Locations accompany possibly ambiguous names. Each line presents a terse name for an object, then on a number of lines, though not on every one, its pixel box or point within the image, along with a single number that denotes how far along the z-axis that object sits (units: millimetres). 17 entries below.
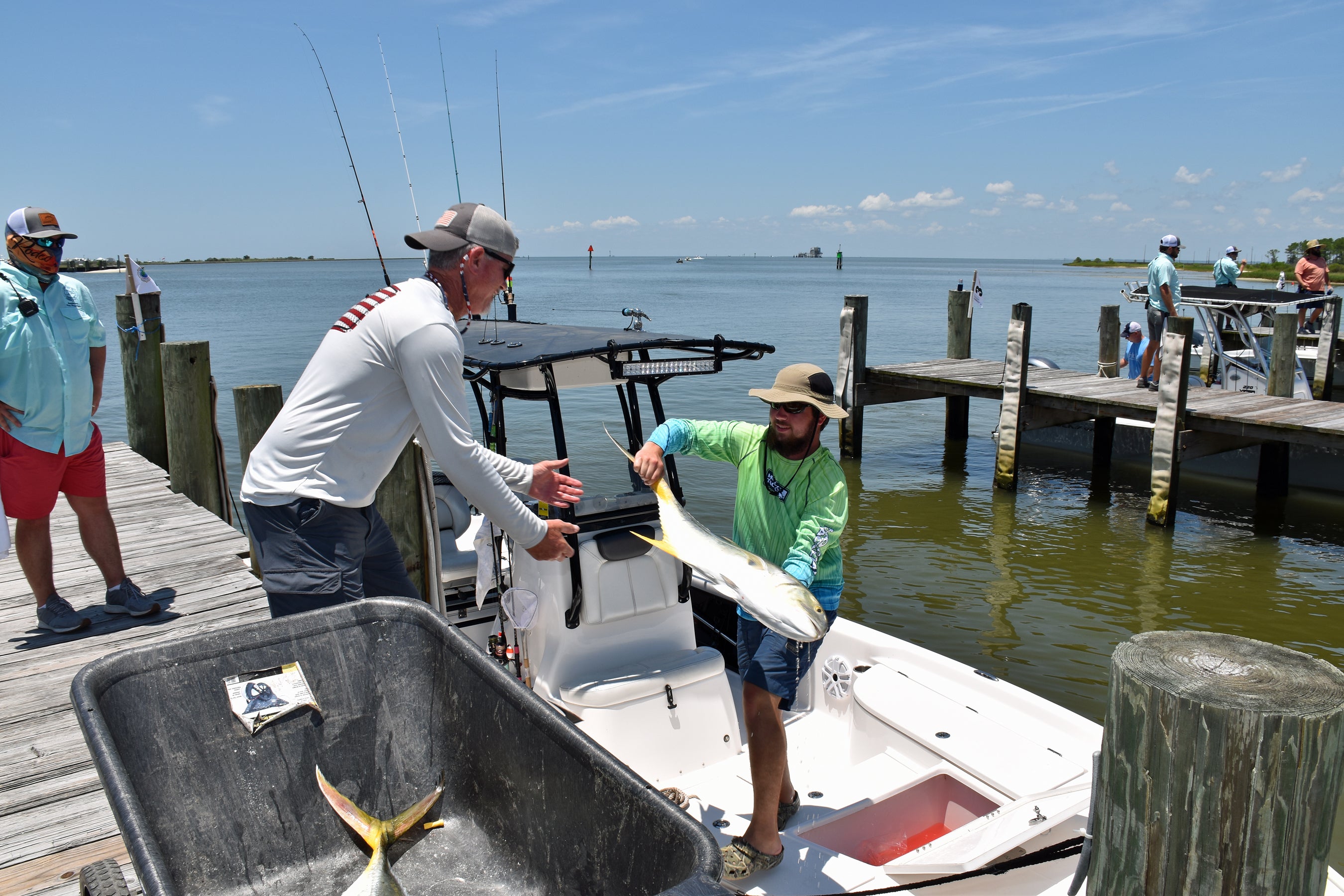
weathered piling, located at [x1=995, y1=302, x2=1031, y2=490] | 12133
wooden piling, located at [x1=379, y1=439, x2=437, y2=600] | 5137
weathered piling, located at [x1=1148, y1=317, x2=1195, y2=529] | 10484
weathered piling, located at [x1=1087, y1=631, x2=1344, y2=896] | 1647
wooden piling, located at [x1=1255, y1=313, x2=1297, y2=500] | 12492
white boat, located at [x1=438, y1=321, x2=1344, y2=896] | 4043
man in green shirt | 3441
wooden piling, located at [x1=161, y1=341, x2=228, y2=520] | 7117
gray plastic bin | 2271
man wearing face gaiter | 4199
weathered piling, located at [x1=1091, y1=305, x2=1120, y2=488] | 15711
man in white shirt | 2918
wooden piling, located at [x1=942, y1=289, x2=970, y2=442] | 15531
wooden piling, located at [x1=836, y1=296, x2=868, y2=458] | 13906
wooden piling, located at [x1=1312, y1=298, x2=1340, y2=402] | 14961
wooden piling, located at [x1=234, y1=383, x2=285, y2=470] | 5137
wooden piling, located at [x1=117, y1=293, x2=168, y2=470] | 8281
